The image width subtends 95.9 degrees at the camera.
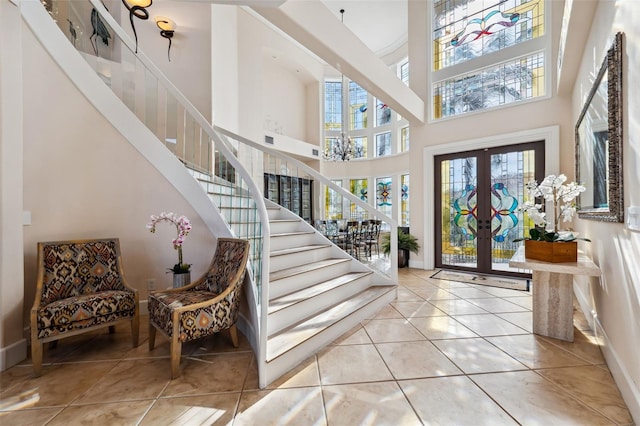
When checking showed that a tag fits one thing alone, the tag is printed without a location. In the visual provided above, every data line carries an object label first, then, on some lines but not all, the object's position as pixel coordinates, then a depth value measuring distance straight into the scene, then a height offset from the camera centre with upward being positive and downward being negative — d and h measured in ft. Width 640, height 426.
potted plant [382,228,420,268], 19.72 -2.39
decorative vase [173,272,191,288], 10.08 -2.26
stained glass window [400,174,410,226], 31.01 +1.51
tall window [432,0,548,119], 16.11 +9.62
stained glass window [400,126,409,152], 31.17 +7.91
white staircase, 8.08 -2.85
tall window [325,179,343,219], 31.58 +0.89
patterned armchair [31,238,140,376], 7.34 -2.29
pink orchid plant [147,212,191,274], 9.98 -0.43
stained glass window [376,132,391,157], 32.63 +7.84
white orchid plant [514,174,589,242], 8.59 +0.09
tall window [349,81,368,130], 34.37 +12.60
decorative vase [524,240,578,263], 8.59 -1.25
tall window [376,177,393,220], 32.19 +1.97
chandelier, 27.35 +5.97
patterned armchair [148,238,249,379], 7.17 -2.39
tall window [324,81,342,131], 34.73 +13.00
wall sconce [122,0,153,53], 13.28 +9.88
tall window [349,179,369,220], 33.51 +2.92
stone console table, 8.66 -2.72
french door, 16.42 +0.45
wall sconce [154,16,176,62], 16.85 +11.14
